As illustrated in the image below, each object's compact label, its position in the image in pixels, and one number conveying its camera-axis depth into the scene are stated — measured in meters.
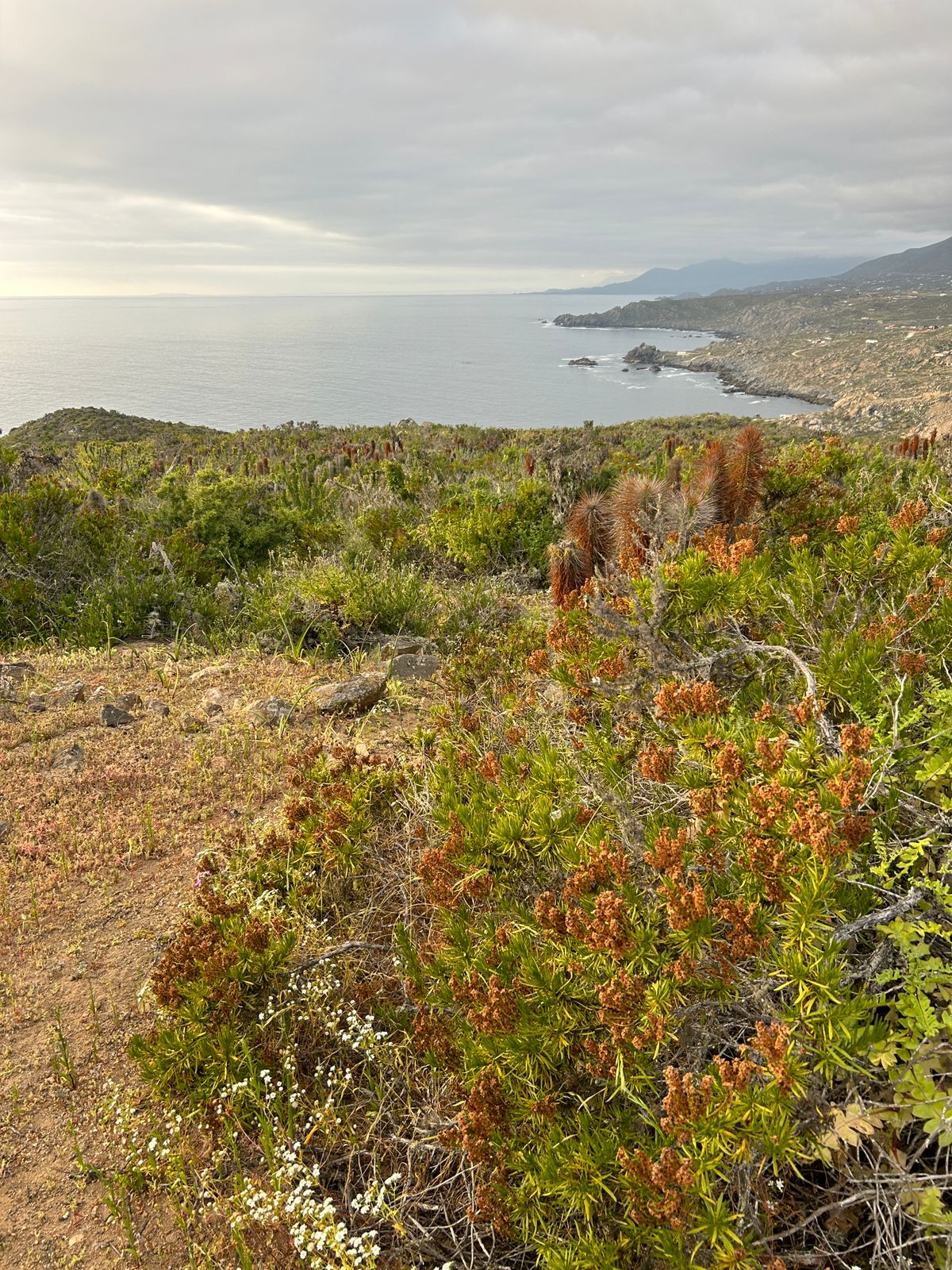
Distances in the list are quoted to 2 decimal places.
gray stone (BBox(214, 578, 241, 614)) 7.77
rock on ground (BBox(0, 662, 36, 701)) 5.54
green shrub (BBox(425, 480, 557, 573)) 8.70
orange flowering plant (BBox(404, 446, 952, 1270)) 1.54
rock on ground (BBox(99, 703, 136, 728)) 5.19
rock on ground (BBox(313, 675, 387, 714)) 5.29
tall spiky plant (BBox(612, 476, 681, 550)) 4.23
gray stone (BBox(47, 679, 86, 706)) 5.50
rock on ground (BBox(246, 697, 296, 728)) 5.16
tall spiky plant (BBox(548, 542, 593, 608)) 4.37
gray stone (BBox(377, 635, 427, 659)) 6.32
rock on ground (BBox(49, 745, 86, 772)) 4.64
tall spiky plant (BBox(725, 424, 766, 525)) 4.91
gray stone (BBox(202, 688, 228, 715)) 5.40
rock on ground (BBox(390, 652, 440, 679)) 5.92
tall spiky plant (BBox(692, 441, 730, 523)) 4.79
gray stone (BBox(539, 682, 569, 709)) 3.76
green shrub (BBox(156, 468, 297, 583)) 9.23
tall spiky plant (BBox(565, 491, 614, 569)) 5.20
